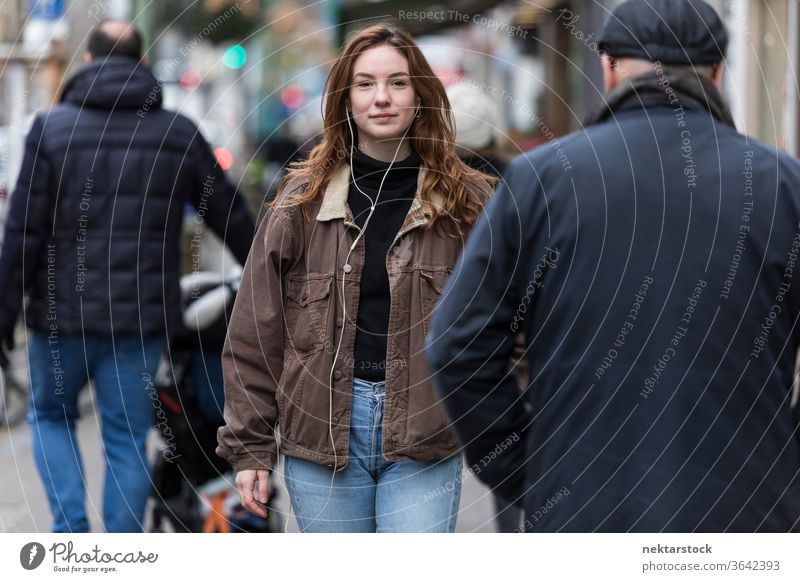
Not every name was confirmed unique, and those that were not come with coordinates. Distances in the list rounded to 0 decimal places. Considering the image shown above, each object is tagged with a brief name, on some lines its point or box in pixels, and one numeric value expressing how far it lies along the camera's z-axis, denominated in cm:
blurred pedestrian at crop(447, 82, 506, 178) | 931
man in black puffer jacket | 898
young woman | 632
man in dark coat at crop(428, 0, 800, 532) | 507
